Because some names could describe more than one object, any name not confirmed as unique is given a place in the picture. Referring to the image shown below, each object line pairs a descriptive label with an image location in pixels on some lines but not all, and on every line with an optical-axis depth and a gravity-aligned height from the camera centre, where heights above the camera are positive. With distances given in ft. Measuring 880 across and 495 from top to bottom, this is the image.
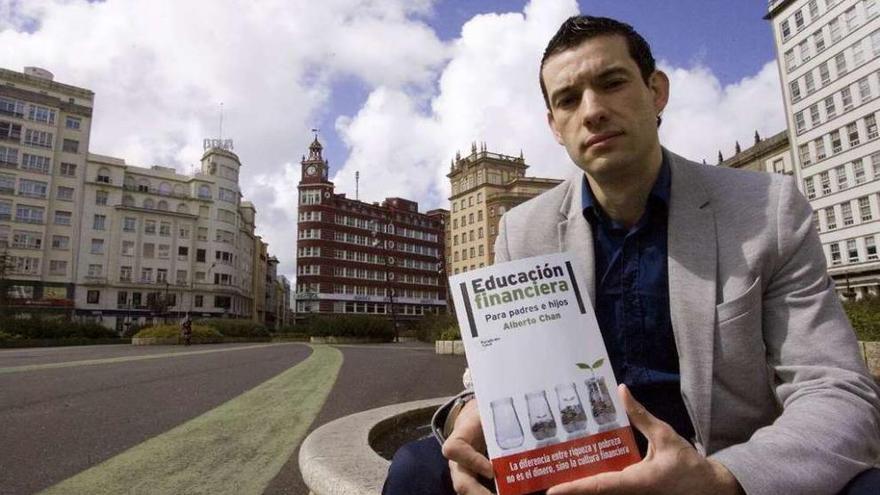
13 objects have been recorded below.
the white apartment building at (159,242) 192.65 +36.25
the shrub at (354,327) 131.13 -0.27
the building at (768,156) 174.66 +58.80
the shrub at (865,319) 26.80 -0.20
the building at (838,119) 136.67 +57.02
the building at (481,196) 240.94 +61.72
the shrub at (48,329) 103.96 +0.89
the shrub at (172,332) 107.45 -0.40
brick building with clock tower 263.90 +40.65
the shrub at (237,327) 139.13 +0.35
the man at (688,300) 3.67 +0.17
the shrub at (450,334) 65.05 -1.27
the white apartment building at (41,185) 175.94 +53.66
